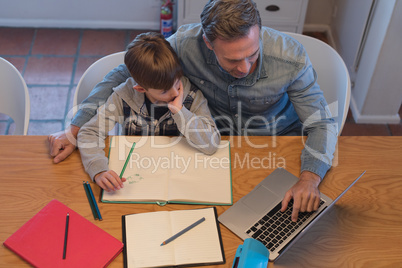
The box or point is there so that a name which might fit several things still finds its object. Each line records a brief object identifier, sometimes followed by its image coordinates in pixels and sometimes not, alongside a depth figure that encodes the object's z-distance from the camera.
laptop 1.18
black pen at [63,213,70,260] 1.11
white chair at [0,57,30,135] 1.59
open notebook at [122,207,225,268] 1.11
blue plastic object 1.04
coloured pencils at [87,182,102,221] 1.20
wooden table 1.16
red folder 1.09
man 1.27
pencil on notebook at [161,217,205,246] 1.14
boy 1.31
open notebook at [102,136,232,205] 1.25
